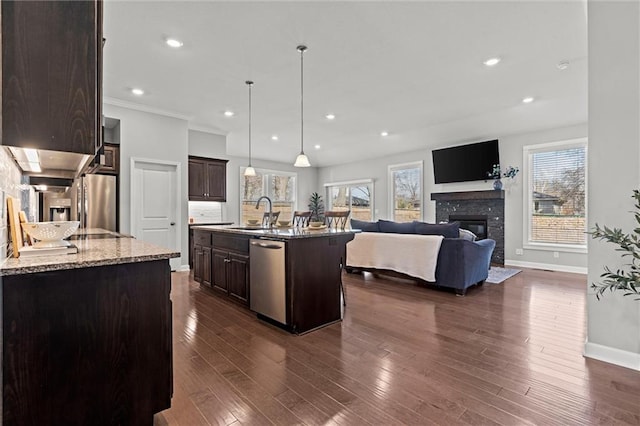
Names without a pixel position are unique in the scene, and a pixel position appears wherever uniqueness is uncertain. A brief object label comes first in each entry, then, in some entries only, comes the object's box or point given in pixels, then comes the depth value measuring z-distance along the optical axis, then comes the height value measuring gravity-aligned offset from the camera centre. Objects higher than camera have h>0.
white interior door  5.29 +0.19
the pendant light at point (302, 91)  3.41 +1.77
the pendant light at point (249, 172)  4.89 +0.64
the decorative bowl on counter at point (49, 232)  1.59 -0.09
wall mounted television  6.61 +1.11
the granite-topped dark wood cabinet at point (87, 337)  1.22 -0.53
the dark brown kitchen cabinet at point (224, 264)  3.47 -0.63
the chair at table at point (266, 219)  5.62 -0.11
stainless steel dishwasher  2.90 -0.63
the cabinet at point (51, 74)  1.14 +0.53
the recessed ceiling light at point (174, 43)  3.24 +1.78
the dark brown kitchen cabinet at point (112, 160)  5.02 +0.87
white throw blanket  4.33 -0.60
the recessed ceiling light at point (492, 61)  3.68 +1.79
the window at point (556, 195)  5.69 +0.32
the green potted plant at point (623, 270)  1.88 -0.38
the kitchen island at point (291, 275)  2.85 -0.61
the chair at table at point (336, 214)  4.92 -0.02
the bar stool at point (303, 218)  5.38 -0.09
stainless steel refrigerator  4.79 +0.19
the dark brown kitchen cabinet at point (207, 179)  6.39 +0.72
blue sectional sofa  4.10 -0.60
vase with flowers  6.32 +0.79
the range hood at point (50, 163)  1.68 +0.32
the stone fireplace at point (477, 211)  6.53 +0.03
